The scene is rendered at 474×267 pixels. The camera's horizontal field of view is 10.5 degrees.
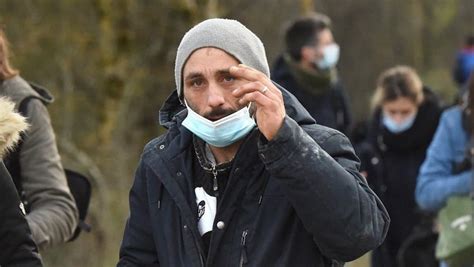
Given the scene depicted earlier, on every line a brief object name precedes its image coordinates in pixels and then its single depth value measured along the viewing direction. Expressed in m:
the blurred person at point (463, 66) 22.31
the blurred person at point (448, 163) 12.85
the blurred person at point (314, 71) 17.54
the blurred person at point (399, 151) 16.60
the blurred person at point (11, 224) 7.80
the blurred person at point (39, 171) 9.87
